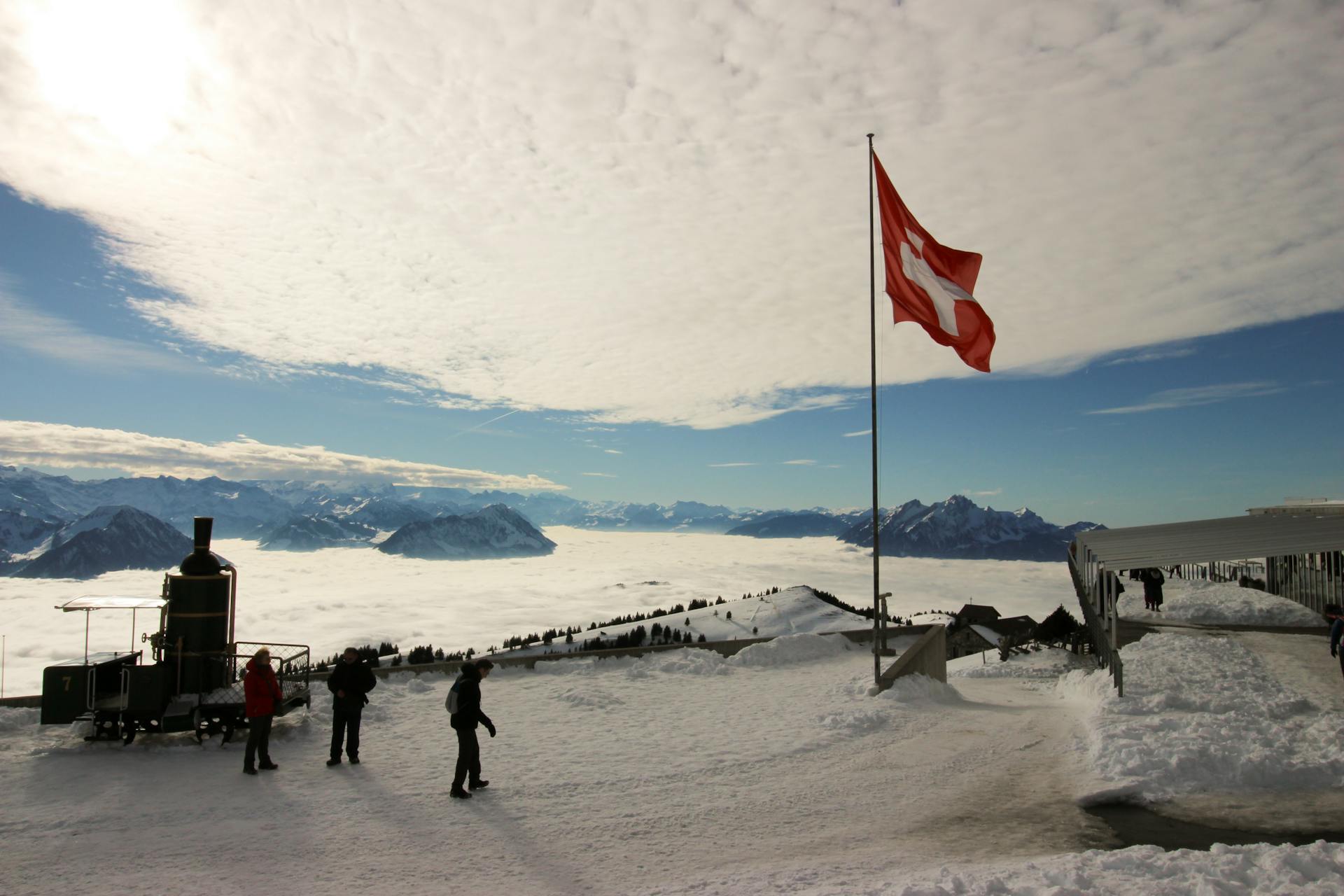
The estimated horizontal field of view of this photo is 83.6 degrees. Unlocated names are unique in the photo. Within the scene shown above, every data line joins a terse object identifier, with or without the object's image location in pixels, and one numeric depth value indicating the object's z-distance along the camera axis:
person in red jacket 9.94
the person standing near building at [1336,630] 14.16
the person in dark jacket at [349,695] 10.33
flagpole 14.93
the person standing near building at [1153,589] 24.52
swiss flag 14.48
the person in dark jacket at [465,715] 8.98
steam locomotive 11.23
